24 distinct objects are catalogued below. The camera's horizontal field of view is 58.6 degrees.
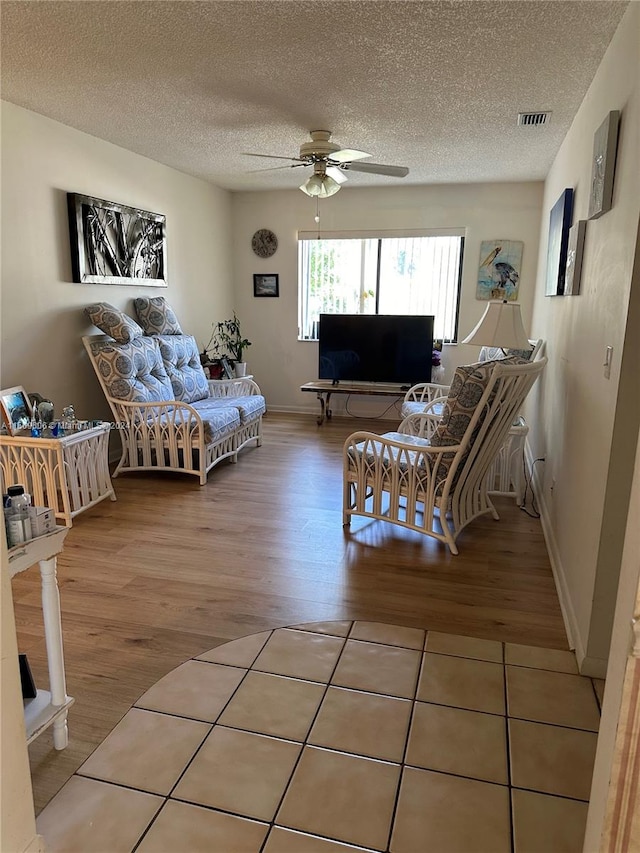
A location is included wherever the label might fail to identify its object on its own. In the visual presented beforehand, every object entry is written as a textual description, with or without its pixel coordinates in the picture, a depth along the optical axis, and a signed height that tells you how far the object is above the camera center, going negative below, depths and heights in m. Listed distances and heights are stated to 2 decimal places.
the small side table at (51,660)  1.60 -1.03
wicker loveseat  4.06 -0.73
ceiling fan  3.90 +1.03
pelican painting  5.82 +0.47
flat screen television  5.87 -0.36
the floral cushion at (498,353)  4.12 -0.28
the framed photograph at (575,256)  2.84 +0.31
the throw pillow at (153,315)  4.75 -0.05
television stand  5.83 -0.78
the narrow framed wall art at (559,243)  3.40 +0.46
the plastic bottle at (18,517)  1.53 -0.56
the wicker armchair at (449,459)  2.83 -0.78
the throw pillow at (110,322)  4.14 -0.10
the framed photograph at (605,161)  2.21 +0.61
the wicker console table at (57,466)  3.26 -0.92
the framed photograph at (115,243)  4.10 +0.50
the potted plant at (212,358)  5.71 -0.50
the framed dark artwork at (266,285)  6.60 +0.30
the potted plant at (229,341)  6.36 -0.34
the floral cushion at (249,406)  4.70 -0.79
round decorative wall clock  6.50 +0.76
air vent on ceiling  3.55 +1.23
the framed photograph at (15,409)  3.36 -0.61
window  6.08 +0.39
